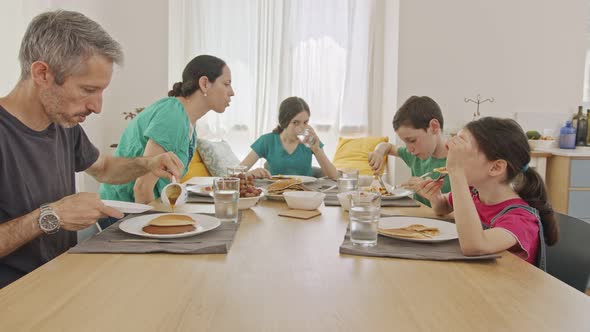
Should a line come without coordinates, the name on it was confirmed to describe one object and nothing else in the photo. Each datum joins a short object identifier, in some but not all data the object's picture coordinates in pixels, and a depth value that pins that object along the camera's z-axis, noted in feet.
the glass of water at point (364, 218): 4.01
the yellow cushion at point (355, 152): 14.85
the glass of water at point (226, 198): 4.92
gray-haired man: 4.06
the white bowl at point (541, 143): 13.84
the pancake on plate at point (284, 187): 6.52
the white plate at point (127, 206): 4.51
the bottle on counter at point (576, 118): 14.90
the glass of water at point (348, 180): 6.81
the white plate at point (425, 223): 4.42
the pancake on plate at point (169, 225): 4.21
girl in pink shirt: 4.12
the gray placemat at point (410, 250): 3.75
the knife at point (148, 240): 4.05
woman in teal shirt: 7.17
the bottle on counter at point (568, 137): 14.53
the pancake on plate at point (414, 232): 4.23
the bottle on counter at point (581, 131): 14.87
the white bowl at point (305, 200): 5.65
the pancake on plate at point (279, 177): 8.33
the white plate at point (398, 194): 6.41
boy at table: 7.59
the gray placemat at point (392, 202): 6.15
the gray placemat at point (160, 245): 3.79
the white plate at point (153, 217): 4.11
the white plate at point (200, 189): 6.51
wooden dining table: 2.58
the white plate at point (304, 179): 8.11
